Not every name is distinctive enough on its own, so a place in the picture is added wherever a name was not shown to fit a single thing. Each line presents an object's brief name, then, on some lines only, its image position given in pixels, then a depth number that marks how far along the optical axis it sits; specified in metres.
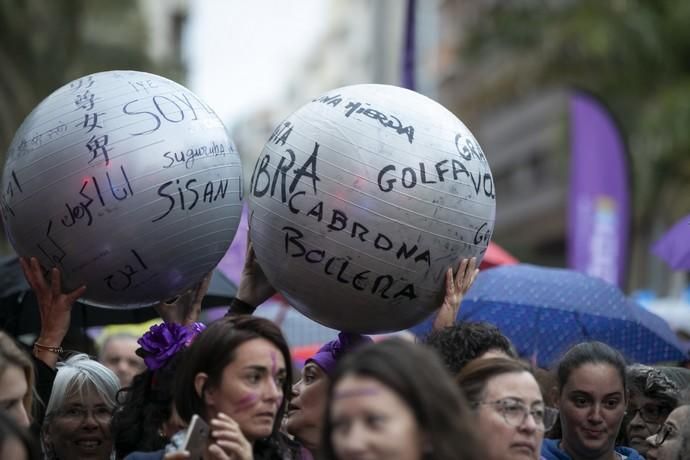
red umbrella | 9.73
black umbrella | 7.55
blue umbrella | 7.86
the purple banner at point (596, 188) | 15.76
